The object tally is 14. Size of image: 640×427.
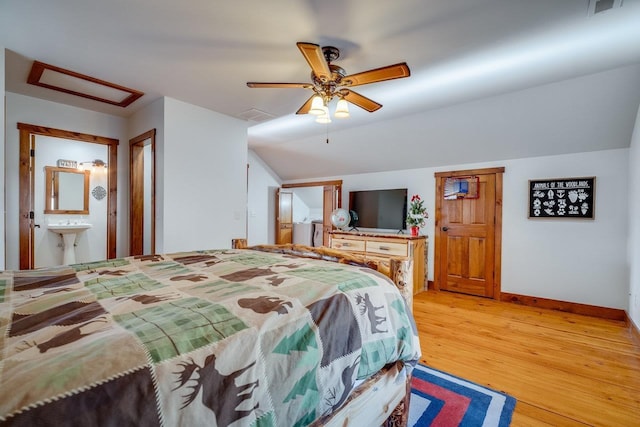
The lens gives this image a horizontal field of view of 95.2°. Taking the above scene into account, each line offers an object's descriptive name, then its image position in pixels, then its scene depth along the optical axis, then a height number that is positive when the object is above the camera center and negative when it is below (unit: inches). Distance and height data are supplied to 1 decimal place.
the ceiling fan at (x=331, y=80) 76.7 +38.8
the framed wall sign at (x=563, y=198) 138.1 +7.3
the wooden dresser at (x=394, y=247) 169.5 -22.4
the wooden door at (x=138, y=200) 151.4 +4.5
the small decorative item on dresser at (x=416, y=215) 178.7 -2.4
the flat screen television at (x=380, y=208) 194.2 +2.0
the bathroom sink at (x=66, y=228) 161.0 -11.3
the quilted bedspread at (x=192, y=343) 22.9 -13.4
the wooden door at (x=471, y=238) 162.6 -15.5
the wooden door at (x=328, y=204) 234.8 +5.2
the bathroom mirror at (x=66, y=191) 167.3 +9.9
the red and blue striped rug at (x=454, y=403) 66.9 -47.7
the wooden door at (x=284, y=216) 271.1 -6.0
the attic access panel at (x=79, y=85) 109.2 +50.9
